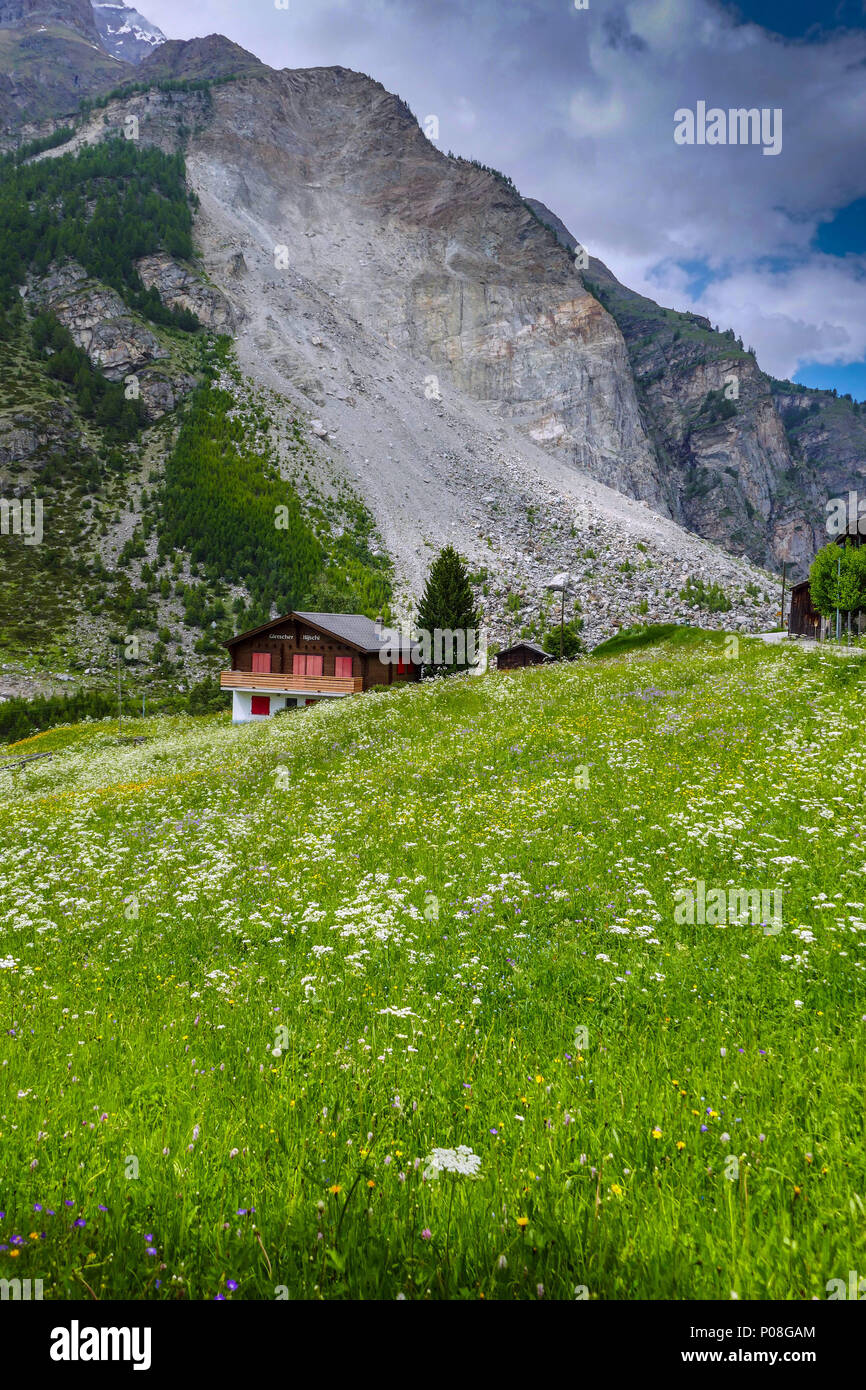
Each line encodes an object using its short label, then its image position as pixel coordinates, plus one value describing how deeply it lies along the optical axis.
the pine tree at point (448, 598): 70.69
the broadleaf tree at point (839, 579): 48.66
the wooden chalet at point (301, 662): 61.81
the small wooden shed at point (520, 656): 86.19
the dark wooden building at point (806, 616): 59.31
